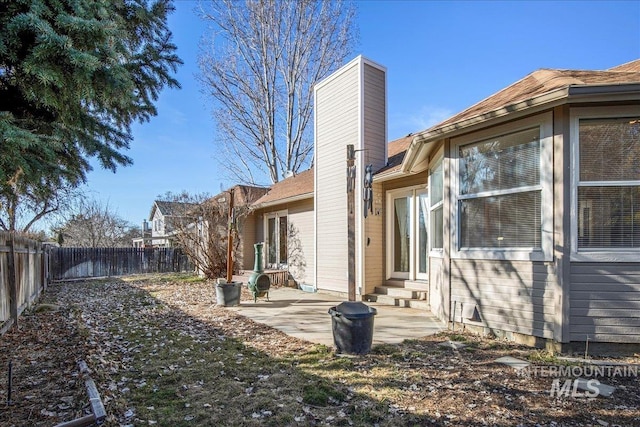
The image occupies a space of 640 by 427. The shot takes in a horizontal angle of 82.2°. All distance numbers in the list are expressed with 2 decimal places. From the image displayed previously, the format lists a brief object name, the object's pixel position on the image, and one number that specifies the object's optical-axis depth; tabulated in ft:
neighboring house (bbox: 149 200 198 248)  44.19
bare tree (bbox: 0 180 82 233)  37.68
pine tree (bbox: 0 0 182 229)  9.79
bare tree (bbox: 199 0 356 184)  61.62
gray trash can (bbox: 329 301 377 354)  15.05
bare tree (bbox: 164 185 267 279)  42.75
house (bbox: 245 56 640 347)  14.29
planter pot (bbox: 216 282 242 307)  27.09
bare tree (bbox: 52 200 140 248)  81.52
